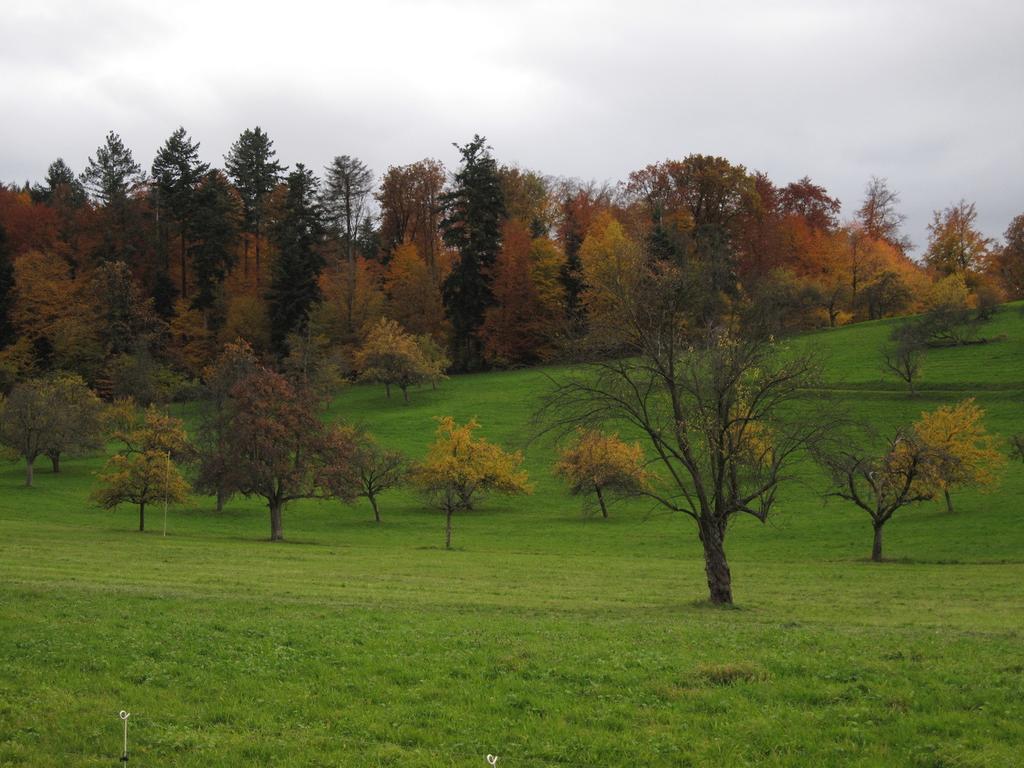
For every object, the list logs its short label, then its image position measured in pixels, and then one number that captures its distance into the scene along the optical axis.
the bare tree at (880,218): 114.38
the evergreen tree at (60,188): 104.97
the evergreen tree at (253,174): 105.38
